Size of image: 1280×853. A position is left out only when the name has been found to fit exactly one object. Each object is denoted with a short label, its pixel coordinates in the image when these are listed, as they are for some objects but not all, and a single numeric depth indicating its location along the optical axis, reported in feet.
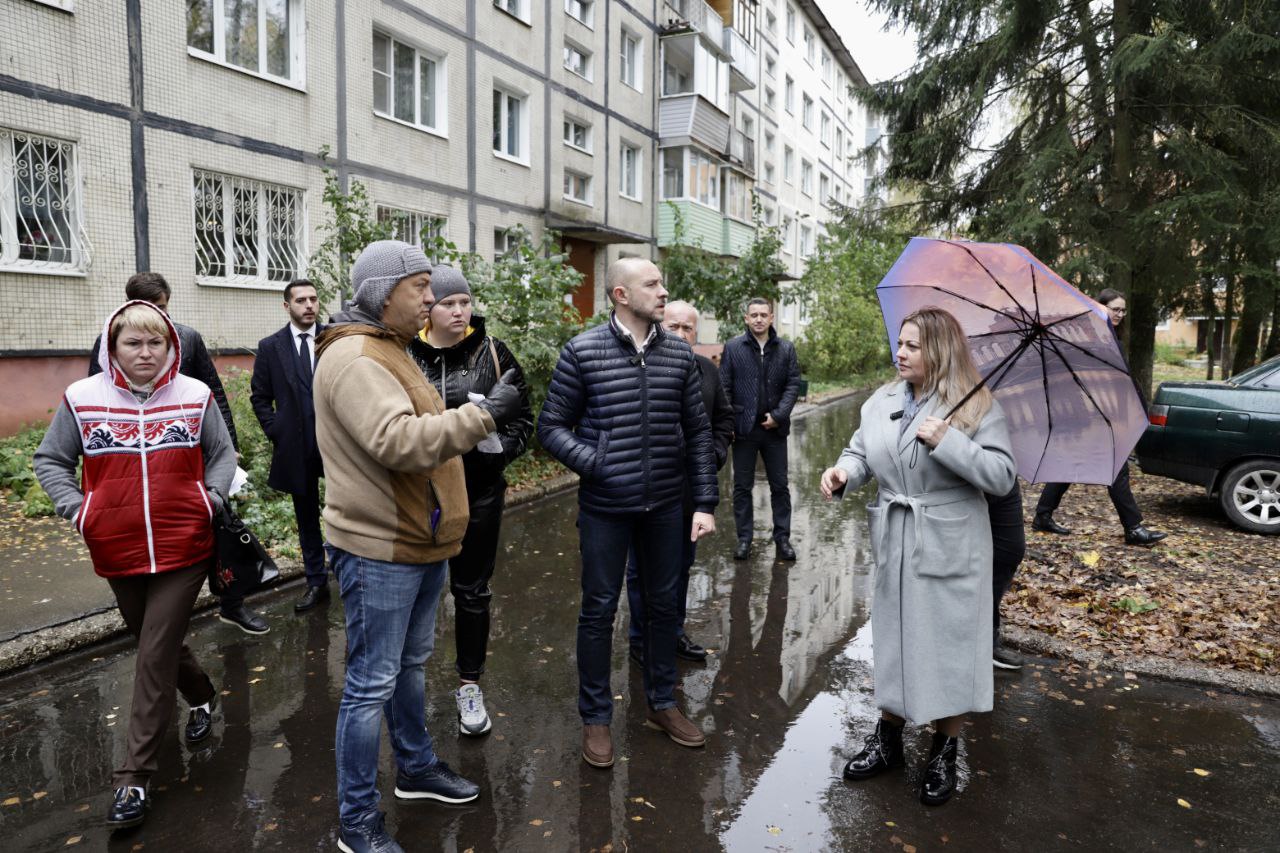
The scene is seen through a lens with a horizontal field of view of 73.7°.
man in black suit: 17.38
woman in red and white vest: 10.35
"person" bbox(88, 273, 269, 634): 14.73
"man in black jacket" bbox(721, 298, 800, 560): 22.58
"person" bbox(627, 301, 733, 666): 15.81
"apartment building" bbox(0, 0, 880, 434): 32.35
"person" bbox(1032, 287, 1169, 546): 22.77
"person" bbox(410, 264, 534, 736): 11.59
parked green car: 24.61
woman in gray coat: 10.65
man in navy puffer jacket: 11.76
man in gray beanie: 8.55
